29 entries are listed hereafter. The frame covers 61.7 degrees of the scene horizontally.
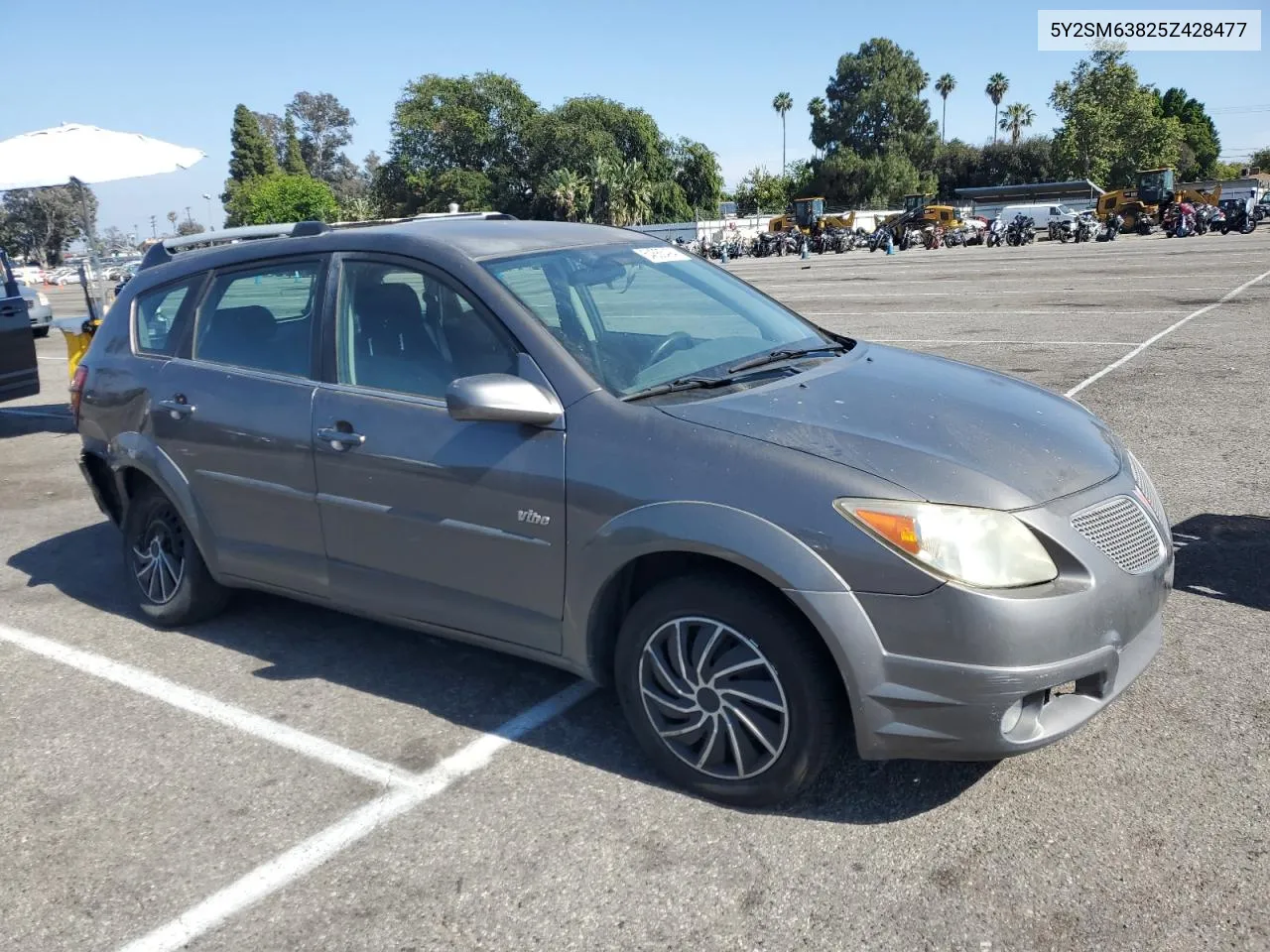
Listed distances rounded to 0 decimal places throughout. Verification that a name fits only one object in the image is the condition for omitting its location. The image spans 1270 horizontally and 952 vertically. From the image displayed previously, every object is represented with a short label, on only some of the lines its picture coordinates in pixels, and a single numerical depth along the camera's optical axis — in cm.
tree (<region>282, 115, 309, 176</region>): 13738
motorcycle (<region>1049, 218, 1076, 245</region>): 4144
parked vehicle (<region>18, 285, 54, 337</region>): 1972
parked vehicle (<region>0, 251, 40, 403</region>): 922
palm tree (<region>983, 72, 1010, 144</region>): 12119
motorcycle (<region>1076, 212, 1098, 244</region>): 4050
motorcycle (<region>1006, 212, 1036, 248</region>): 4196
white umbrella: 1037
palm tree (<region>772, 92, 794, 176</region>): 12750
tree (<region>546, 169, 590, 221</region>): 8275
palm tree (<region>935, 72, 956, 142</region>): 12731
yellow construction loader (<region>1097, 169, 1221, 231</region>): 4431
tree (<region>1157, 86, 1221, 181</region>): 10293
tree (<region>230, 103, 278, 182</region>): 12262
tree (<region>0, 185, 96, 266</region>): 9975
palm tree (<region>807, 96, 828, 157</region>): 10206
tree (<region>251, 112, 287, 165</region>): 13838
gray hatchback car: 275
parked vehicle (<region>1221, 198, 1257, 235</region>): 3944
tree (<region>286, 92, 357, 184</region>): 14512
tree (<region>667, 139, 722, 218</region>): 9219
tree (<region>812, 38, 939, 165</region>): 9931
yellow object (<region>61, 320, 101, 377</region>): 945
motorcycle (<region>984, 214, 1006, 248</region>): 4316
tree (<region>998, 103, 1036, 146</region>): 12169
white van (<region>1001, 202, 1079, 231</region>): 4506
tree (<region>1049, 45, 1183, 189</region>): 8238
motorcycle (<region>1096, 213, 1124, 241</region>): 4012
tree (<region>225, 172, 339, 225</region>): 9769
